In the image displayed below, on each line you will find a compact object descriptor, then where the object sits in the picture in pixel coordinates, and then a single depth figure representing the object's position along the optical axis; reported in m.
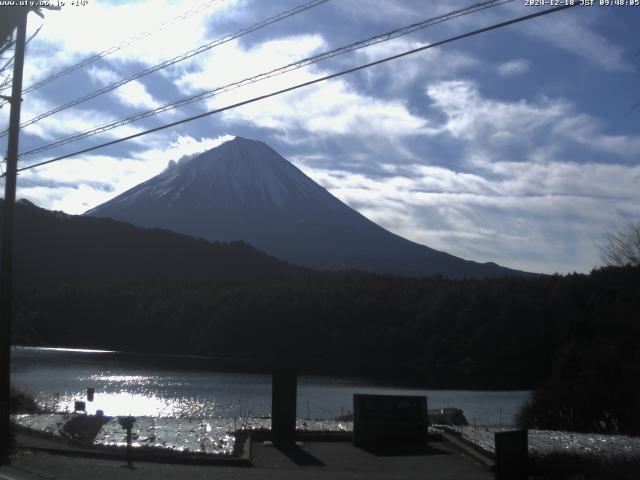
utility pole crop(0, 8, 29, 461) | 16.64
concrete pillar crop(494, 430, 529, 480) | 11.87
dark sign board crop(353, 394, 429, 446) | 16.38
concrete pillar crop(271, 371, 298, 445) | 16.23
